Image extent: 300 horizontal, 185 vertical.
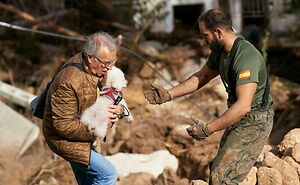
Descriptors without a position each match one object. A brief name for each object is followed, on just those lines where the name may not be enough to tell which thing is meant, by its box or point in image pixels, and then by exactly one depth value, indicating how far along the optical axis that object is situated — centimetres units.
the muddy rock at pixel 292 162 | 900
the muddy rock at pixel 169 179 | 1116
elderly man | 703
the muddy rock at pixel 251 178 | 873
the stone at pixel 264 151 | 935
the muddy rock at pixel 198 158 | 1183
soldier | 715
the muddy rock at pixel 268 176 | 868
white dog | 721
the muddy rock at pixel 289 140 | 964
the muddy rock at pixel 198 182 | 865
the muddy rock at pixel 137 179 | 1103
